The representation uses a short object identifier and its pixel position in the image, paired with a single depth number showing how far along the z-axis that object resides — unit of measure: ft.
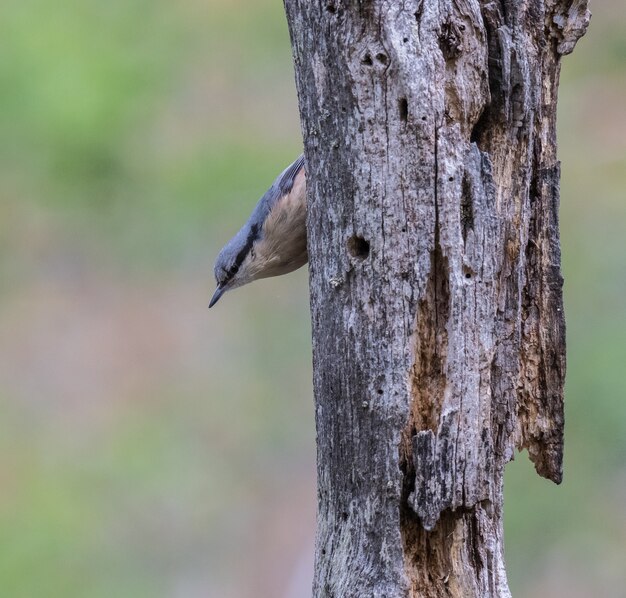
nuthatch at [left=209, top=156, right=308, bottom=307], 20.66
